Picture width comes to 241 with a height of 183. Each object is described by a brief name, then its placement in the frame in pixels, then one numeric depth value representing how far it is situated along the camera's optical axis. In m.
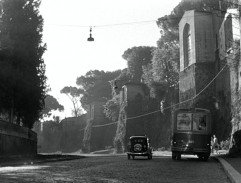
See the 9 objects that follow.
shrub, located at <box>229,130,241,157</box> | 24.41
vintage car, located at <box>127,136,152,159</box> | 27.59
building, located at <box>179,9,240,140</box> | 42.25
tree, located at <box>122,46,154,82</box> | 82.12
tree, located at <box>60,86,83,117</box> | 104.19
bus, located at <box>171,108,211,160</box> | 23.44
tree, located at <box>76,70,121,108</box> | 98.44
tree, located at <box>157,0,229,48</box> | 57.69
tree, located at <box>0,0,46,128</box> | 30.73
